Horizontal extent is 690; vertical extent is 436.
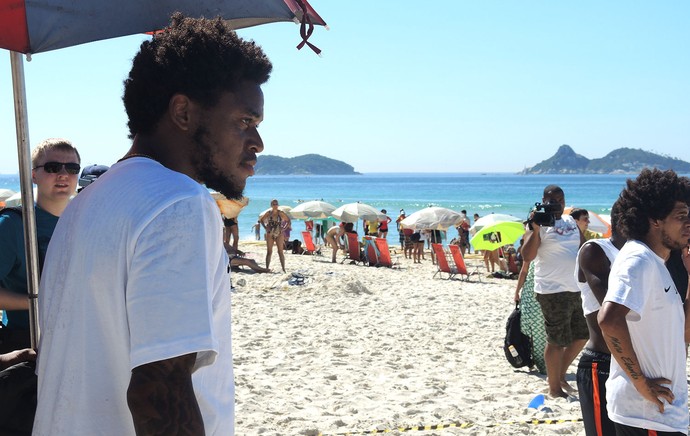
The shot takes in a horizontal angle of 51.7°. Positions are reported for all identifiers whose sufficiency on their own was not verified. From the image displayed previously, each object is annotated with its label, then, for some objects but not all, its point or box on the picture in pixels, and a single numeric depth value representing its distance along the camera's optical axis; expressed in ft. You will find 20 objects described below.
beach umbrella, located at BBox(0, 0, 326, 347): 6.06
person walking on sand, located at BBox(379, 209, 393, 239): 84.16
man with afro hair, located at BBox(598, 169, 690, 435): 8.81
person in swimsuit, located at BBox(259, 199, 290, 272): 54.75
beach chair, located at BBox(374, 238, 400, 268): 64.95
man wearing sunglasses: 8.80
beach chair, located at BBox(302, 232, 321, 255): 77.05
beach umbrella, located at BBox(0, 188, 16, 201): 75.69
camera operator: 18.95
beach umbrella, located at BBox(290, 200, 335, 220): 89.06
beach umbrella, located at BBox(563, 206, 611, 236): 47.24
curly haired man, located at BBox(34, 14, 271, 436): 3.89
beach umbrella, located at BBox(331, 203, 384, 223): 79.77
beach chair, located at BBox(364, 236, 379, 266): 65.92
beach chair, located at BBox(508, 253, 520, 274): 58.13
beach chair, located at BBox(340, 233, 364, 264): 67.36
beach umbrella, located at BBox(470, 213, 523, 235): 59.62
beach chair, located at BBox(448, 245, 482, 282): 55.36
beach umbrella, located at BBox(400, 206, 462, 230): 75.61
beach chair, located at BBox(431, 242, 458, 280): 56.49
